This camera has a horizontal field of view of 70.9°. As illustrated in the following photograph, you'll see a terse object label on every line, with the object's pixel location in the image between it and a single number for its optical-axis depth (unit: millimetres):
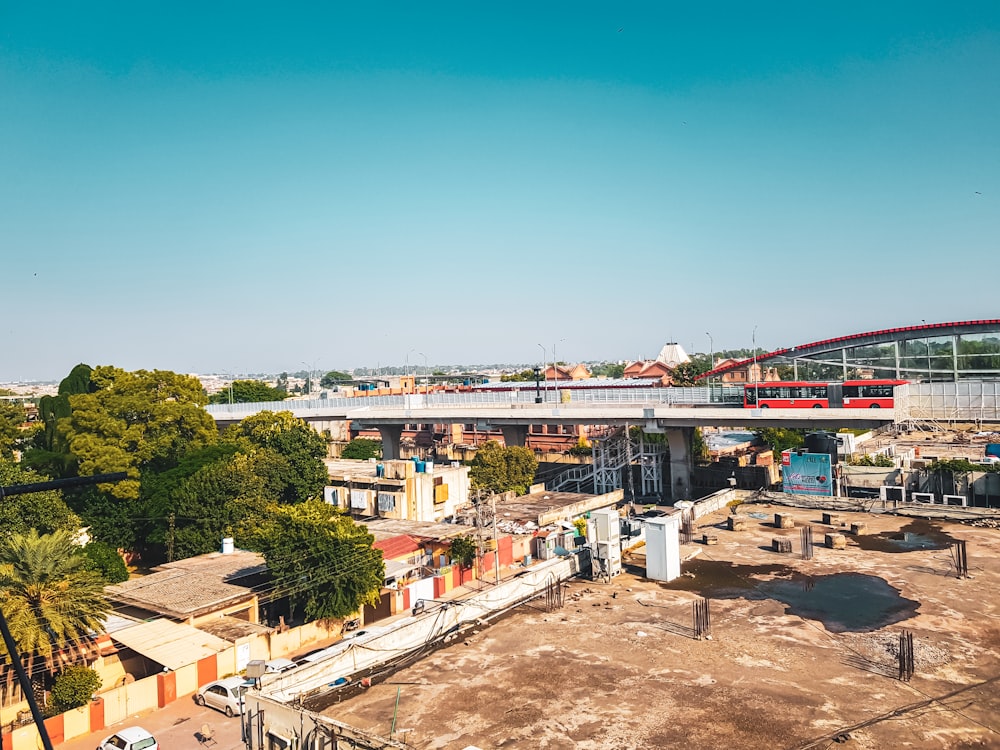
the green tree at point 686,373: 122075
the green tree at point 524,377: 169625
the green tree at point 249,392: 146625
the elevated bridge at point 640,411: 56250
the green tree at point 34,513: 44625
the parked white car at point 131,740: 23320
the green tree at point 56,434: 61844
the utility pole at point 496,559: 37878
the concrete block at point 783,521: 42250
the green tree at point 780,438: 93438
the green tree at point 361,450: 101000
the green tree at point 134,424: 56375
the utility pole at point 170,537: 51938
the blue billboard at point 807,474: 58344
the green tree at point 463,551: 40344
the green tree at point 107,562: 46444
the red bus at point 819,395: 54969
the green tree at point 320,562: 33719
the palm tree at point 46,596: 27672
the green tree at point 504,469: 67125
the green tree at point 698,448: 83688
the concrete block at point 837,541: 37469
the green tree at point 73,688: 27234
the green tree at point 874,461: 71500
